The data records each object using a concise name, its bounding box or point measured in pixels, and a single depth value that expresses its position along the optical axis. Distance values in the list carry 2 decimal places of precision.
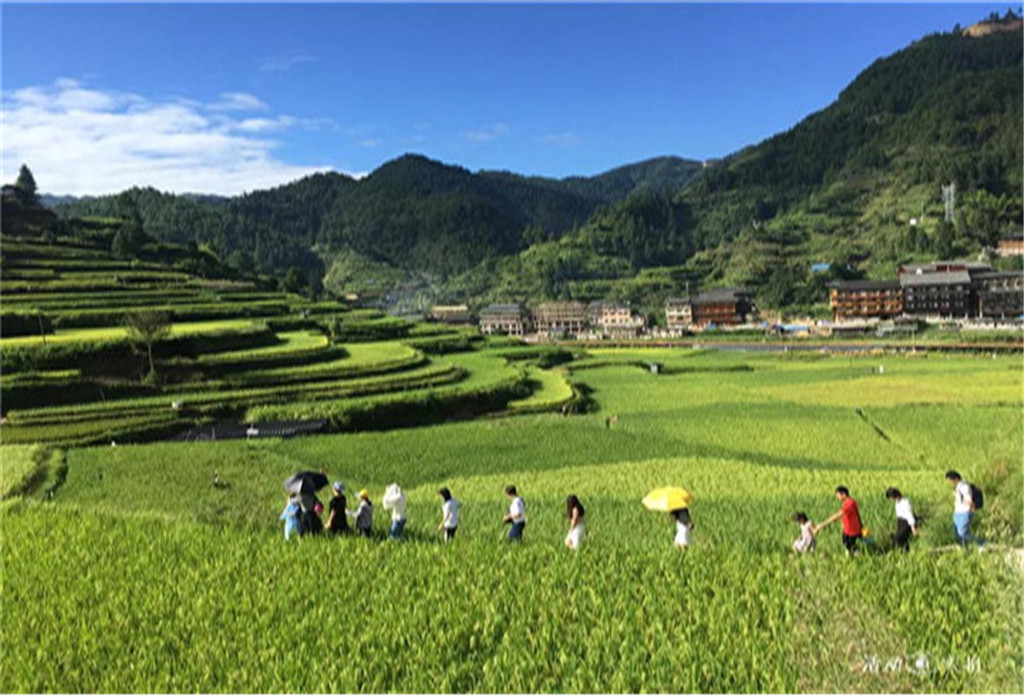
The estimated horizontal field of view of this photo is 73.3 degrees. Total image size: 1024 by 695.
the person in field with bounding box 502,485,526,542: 12.41
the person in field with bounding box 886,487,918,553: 11.32
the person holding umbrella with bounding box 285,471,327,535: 12.55
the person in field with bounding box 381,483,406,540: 12.40
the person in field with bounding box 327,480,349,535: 12.51
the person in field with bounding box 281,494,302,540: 12.10
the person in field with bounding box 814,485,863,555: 11.11
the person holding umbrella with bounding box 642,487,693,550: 11.71
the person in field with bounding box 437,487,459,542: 12.52
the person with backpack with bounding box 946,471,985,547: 11.20
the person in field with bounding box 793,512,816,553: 11.42
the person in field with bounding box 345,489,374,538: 12.76
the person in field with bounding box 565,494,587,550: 11.64
